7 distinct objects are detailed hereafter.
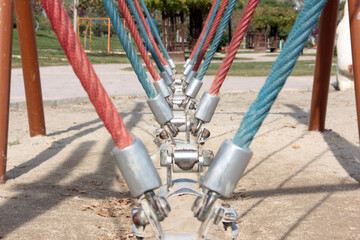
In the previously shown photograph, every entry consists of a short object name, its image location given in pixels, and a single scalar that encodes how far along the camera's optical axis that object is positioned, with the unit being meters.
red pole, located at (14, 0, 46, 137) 3.95
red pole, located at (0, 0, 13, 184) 2.94
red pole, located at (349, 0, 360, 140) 2.70
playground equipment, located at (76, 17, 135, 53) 24.70
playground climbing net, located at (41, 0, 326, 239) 1.07
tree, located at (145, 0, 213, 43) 17.72
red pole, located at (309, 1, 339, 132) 4.11
